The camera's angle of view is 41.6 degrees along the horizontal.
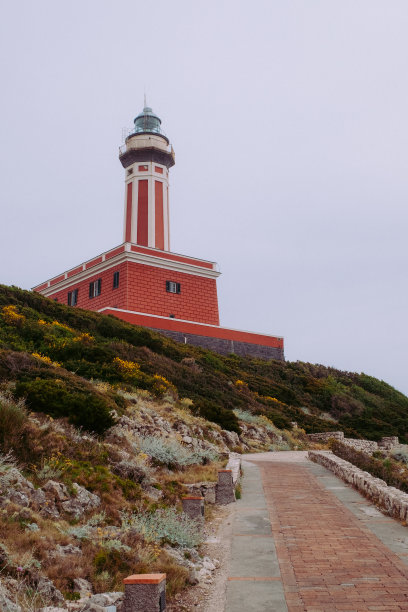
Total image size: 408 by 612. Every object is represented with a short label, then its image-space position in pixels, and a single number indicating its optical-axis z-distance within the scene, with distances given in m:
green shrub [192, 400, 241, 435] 19.69
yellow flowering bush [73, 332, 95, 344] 22.14
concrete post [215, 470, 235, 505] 10.90
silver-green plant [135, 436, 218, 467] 11.88
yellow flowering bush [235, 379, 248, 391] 28.58
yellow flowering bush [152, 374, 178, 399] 19.45
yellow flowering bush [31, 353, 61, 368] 17.32
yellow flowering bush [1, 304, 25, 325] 21.53
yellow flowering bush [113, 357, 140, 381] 19.41
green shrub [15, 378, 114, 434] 10.98
